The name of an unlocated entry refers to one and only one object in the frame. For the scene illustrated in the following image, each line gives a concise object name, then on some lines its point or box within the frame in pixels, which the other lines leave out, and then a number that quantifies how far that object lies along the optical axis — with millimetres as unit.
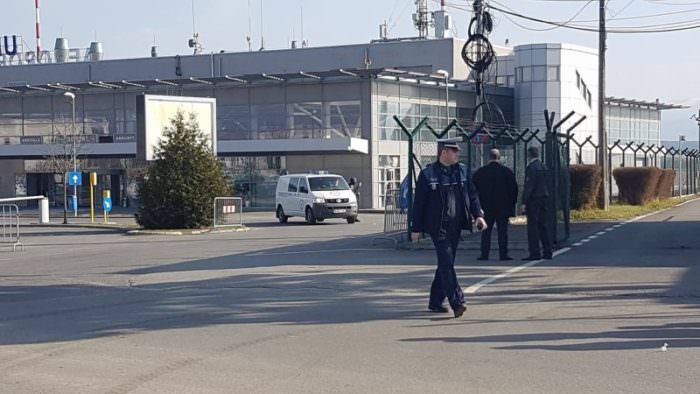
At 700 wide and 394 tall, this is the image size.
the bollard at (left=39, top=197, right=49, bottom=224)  39028
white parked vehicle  35719
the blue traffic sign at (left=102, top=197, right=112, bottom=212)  40481
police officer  11023
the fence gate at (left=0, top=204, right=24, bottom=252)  25844
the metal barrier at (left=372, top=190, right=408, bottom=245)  23234
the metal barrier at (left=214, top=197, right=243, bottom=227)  32594
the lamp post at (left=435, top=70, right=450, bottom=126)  53600
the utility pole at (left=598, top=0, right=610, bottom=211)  35594
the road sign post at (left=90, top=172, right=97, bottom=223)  40550
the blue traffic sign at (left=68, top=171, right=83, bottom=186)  41188
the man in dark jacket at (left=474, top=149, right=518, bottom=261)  16391
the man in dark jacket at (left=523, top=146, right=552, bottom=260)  16547
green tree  32281
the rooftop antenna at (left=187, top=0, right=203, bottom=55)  76794
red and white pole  77212
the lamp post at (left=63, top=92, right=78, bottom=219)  42531
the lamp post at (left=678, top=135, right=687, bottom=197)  55256
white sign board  34531
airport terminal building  54125
